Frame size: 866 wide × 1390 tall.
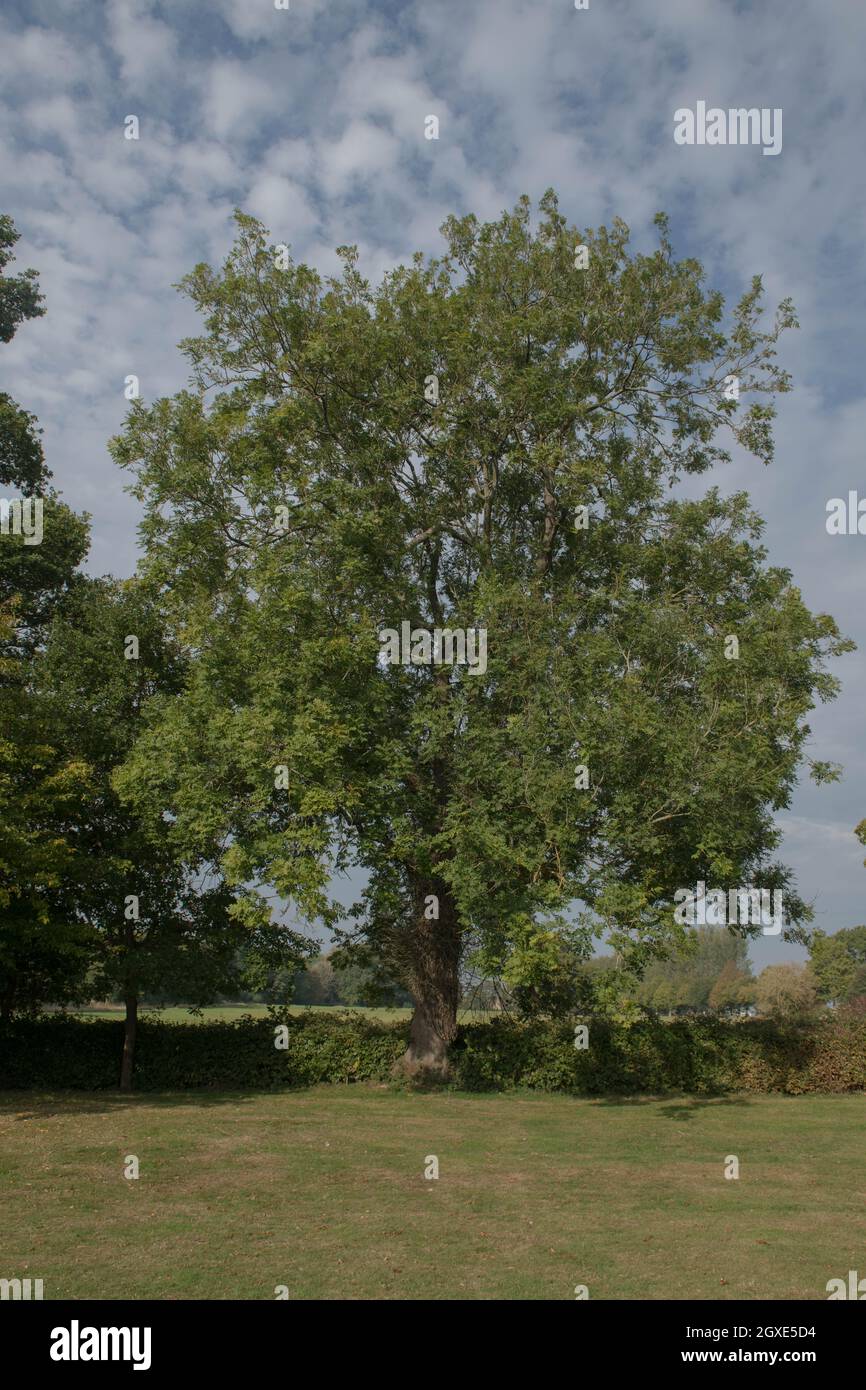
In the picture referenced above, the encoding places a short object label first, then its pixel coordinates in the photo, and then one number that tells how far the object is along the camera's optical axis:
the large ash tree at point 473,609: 18.02
